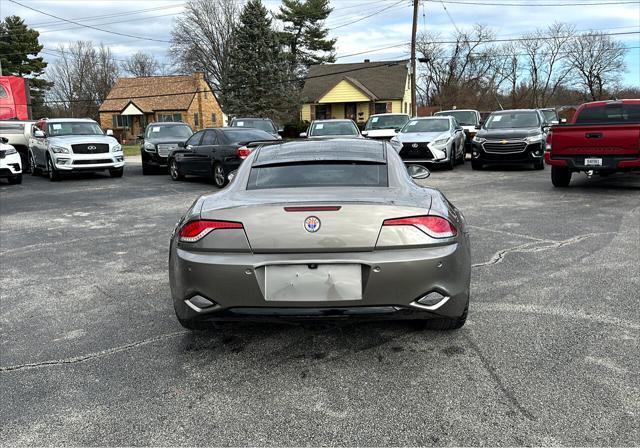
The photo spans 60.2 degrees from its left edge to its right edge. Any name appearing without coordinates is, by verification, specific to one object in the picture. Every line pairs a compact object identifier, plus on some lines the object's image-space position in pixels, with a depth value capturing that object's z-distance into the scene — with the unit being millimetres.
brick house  52094
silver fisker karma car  3113
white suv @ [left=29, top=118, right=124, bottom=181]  15469
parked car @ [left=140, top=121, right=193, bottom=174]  17203
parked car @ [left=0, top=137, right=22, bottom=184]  14641
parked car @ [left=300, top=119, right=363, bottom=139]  18719
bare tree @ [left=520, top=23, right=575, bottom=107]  67875
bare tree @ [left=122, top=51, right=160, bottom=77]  81250
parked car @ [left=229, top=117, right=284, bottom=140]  19084
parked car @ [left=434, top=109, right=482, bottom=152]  22156
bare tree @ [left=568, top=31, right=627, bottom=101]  67250
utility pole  30023
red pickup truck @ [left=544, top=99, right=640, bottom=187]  9953
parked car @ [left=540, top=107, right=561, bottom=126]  21731
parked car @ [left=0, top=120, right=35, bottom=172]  18312
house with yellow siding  47344
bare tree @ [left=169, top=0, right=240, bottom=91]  67500
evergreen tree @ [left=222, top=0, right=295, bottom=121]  46625
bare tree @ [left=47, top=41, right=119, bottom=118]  72438
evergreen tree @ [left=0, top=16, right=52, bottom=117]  56750
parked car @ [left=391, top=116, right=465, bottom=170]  16047
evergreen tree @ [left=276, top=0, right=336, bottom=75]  61844
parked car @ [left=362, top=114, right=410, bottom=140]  20375
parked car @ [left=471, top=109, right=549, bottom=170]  15203
